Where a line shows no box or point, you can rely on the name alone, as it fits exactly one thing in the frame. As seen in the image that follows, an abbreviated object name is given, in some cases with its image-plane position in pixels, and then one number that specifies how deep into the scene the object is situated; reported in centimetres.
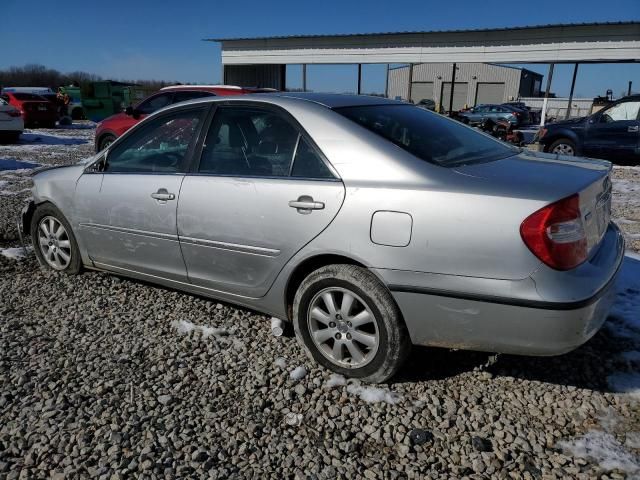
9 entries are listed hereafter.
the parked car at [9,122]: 1476
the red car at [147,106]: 885
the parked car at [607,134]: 1120
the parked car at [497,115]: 2693
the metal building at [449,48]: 2005
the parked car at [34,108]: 2044
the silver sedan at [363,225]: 226
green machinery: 2636
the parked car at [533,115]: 2972
